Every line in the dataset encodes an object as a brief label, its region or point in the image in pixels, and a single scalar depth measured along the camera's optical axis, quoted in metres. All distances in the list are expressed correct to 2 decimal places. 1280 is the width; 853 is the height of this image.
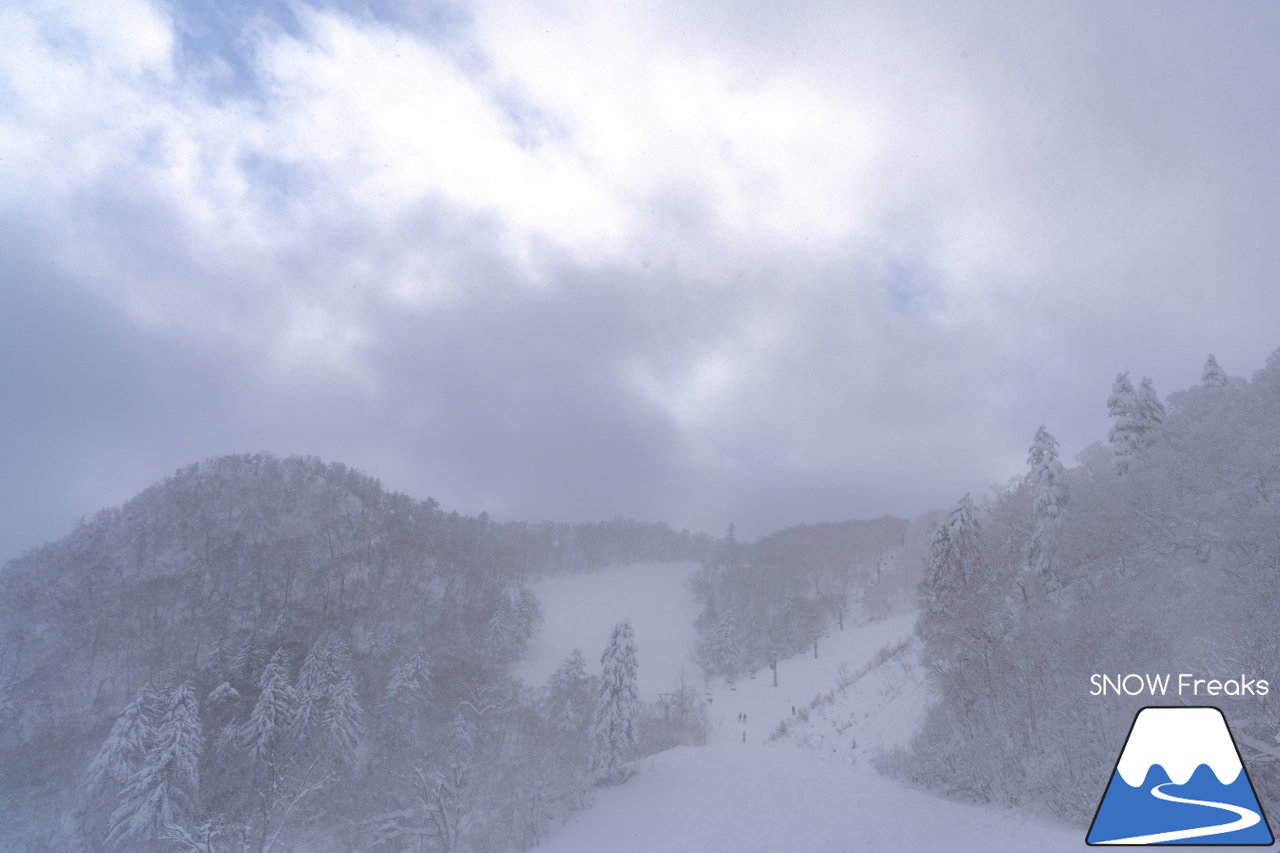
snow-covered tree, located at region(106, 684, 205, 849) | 40.94
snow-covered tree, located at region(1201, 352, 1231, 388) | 34.19
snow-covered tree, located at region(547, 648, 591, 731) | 56.69
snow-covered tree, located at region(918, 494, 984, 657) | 28.03
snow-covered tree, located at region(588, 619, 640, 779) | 40.62
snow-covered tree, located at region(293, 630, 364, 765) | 57.88
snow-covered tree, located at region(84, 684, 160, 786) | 48.06
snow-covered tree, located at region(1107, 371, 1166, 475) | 35.28
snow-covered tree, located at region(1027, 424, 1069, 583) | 33.22
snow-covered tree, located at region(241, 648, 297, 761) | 56.22
